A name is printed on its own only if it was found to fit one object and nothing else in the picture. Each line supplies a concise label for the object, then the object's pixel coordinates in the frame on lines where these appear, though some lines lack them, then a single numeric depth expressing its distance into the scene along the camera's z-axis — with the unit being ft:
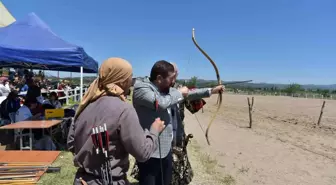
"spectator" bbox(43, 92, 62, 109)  24.39
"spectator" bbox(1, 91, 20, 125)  20.34
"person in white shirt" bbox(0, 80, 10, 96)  30.22
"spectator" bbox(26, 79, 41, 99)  21.33
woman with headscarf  4.58
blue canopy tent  16.49
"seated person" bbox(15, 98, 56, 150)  17.17
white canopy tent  44.97
